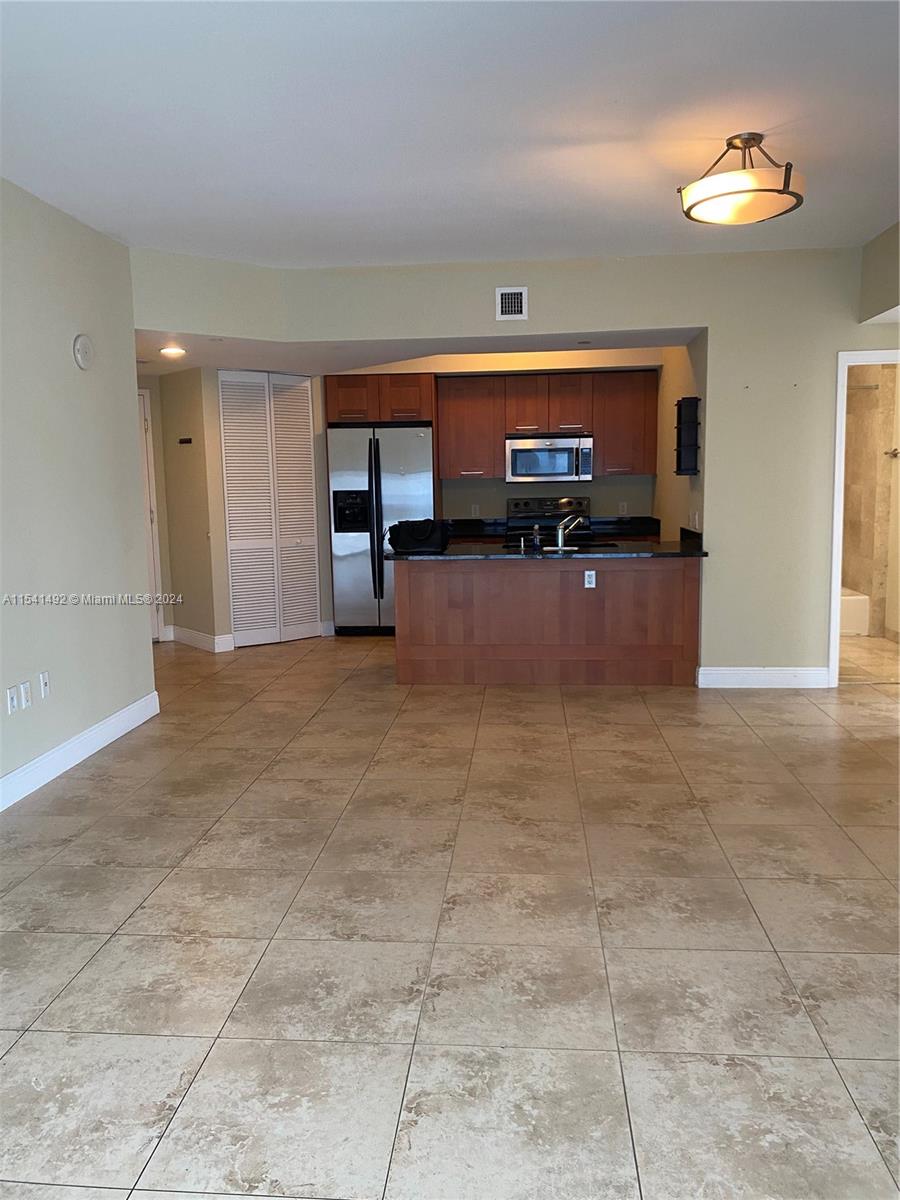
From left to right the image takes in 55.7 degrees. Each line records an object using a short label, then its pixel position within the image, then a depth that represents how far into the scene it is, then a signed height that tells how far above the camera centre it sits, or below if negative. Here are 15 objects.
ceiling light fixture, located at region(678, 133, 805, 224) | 3.10 +1.10
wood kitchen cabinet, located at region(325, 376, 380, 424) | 7.09 +0.89
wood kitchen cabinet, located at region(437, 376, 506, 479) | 7.54 +0.67
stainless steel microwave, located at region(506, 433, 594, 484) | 7.48 +0.37
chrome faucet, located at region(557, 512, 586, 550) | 5.63 -0.19
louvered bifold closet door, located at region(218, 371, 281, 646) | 6.64 +0.04
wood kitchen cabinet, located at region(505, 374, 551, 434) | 7.52 +0.85
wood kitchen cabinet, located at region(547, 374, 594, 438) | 7.47 +0.84
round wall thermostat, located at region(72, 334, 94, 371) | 4.13 +0.79
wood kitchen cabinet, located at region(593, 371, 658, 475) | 7.42 +0.66
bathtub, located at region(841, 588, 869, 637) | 6.98 -0.99
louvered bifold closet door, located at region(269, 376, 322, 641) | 6.94 +0.02
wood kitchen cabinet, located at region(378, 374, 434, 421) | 7.13 +0.87
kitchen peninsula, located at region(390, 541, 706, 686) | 5.46 -0.74
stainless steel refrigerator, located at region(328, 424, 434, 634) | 7.08 +0.17
